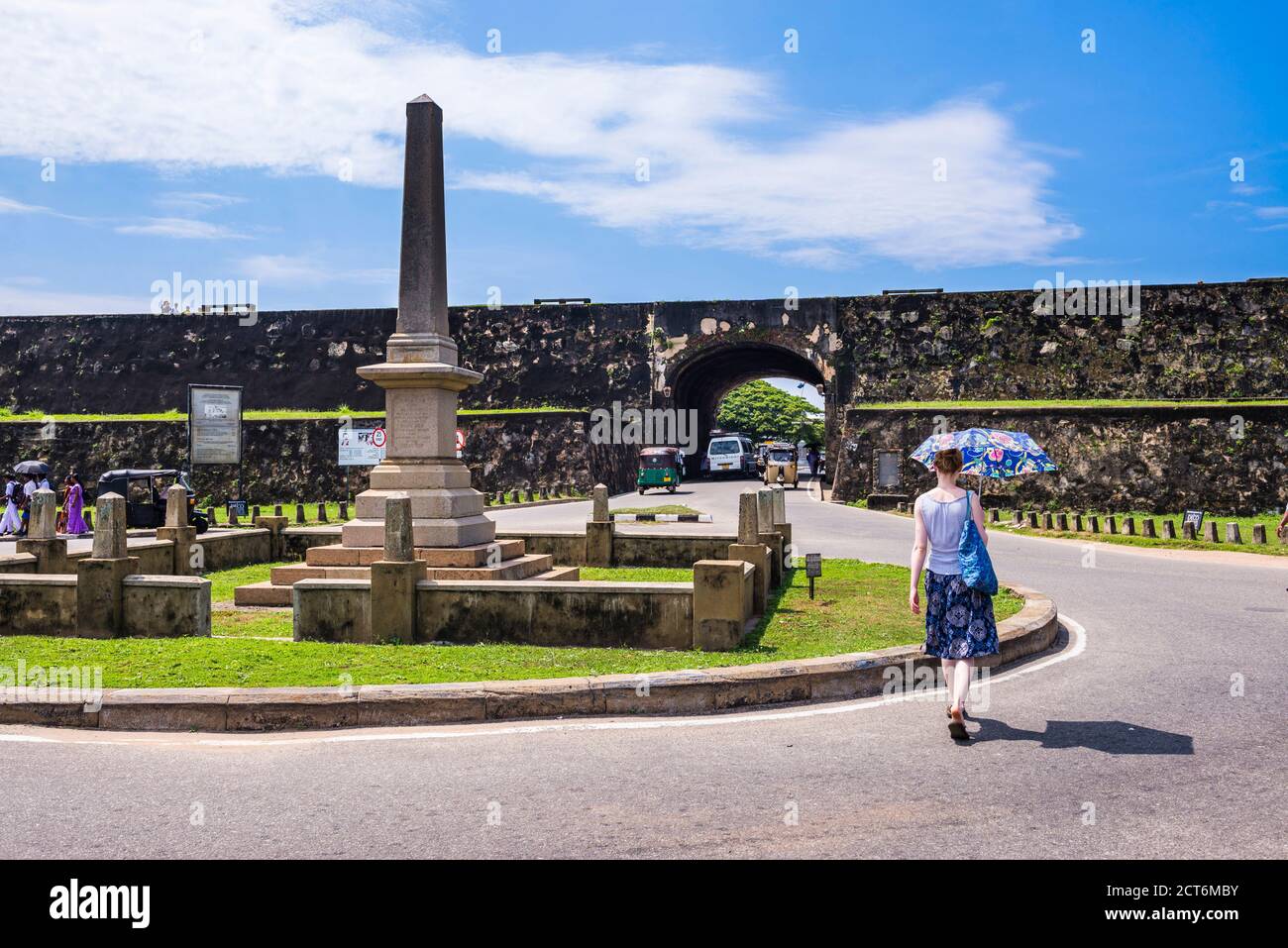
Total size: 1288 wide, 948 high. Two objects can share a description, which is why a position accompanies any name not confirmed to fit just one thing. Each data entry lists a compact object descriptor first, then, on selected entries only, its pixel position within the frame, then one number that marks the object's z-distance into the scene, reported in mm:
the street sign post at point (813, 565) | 11588
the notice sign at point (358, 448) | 36688
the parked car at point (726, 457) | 47469
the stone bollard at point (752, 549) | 10734
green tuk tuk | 37844
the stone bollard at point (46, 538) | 12242
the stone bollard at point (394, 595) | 9281
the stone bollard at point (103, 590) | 9484
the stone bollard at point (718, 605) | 8625
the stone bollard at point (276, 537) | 17078
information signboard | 27703
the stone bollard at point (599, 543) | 15398
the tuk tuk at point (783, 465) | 40072
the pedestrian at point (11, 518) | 24438
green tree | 101812
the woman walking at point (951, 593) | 6488
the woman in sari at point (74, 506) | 23969
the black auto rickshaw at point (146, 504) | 24047
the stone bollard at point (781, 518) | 14389
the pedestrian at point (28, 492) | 24709
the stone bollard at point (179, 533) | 14305
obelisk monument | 12077
